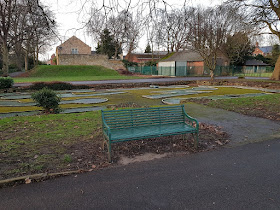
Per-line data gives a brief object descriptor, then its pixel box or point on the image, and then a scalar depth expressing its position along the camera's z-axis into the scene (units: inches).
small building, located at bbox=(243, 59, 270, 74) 1722.4
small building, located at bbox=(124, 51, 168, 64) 3014.5
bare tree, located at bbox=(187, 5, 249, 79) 948.0
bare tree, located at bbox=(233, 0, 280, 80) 847.1
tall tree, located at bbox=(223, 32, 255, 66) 1685.9
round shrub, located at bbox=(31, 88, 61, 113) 330.3
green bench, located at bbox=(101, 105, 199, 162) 185.6
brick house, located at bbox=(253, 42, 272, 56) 3917.3
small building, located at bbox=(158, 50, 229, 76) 1652.3
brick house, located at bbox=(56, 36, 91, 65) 2323.6
